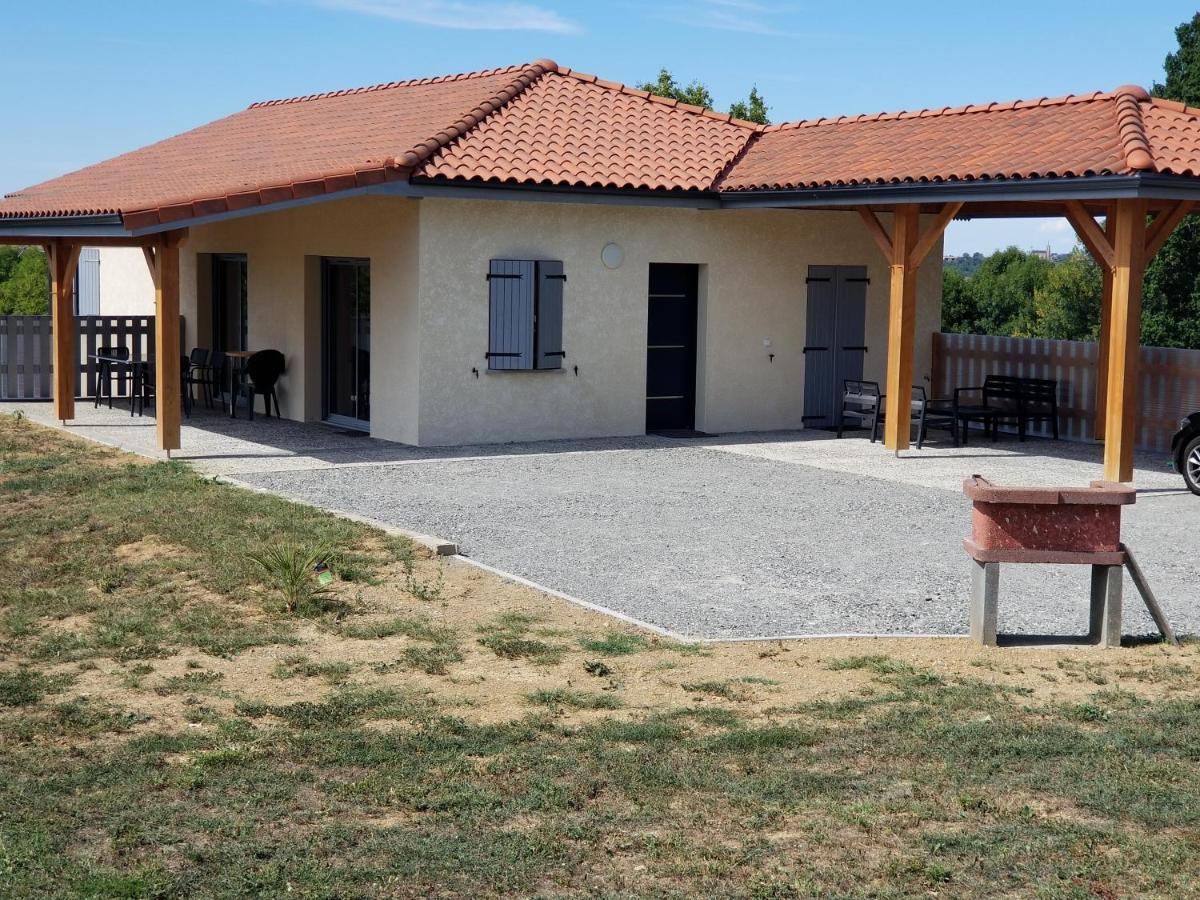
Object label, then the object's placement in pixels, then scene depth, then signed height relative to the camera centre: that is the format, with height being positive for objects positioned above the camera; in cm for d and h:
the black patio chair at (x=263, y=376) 1880 -85
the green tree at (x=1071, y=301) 4975 +56
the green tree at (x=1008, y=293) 5800 +94
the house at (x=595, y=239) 1503 +77
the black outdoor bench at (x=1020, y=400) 1861 -99
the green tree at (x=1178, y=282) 3105 +76
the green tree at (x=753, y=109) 4878 +628
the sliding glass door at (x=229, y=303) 2091 +2
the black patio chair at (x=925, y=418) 1716 -112
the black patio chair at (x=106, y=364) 2055 -81
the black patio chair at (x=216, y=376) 2008 -94
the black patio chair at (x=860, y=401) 1795 -99
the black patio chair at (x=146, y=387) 1975 -109
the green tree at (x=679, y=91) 4756 +665
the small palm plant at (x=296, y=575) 904 -160
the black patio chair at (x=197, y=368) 2041 -83
